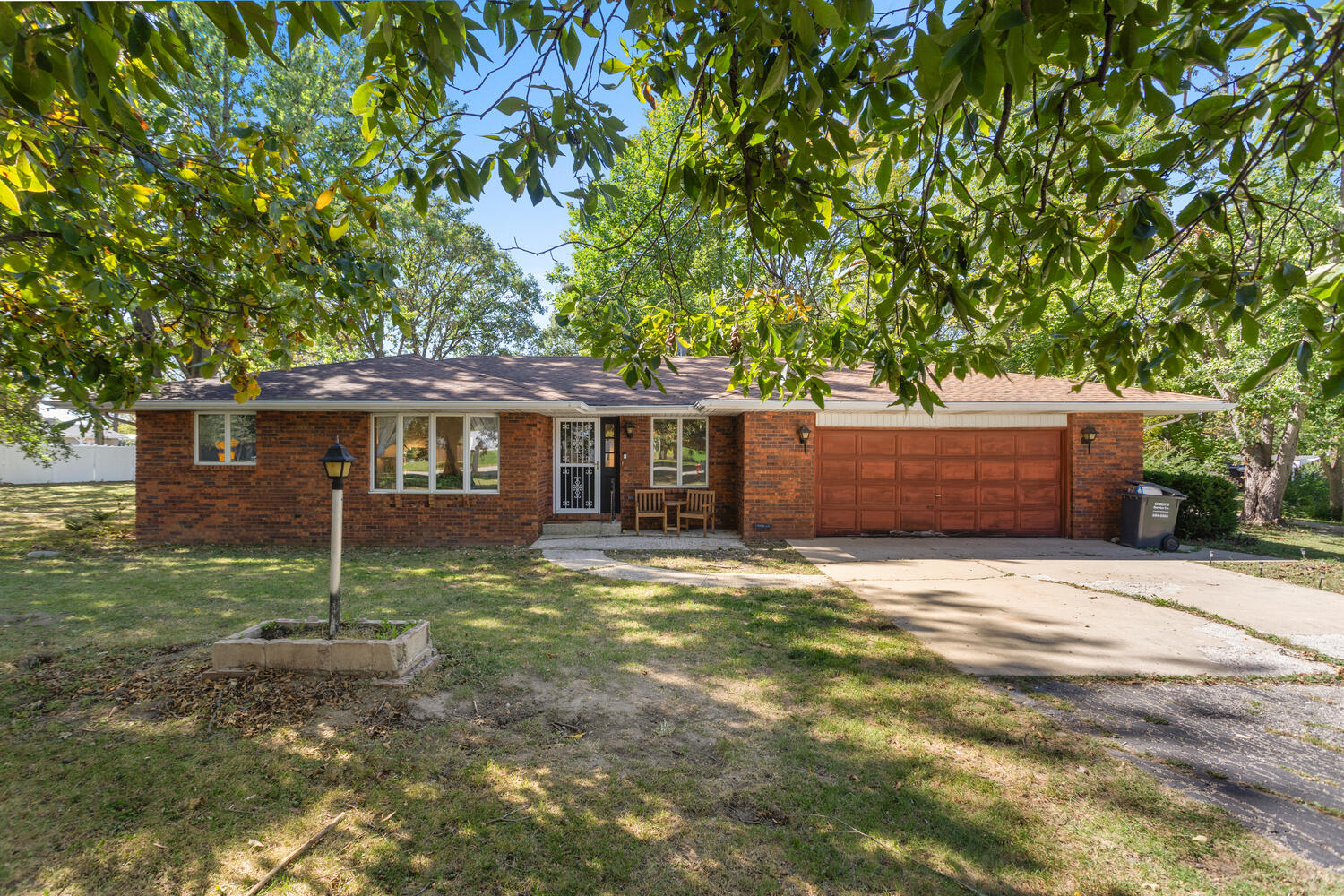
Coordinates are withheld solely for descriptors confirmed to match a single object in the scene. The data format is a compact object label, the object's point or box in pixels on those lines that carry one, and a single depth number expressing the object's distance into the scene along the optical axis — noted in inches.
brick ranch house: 439.8
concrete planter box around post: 180.1
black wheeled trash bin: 425.7
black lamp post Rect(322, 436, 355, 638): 188.1
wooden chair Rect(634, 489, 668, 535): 493.4
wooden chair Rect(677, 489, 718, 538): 487.2
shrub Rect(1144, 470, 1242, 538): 469.7
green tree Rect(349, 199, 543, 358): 969.5
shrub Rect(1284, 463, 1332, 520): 746.8
